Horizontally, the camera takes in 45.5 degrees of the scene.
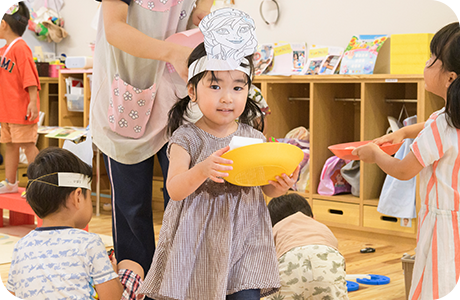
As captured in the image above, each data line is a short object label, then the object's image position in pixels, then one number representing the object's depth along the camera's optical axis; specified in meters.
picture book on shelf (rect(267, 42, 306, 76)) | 3.96
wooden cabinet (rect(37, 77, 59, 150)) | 5.43
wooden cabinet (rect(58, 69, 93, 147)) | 4.76
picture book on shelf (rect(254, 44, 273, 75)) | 4.03
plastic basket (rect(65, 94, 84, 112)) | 4.90
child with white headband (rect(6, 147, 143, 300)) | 1.45
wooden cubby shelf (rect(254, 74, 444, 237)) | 3.39
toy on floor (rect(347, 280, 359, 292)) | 2.47
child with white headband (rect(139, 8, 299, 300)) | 1.33
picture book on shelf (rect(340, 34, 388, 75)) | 3.52
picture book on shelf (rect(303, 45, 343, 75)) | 3.72
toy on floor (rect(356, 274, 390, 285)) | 2.58
